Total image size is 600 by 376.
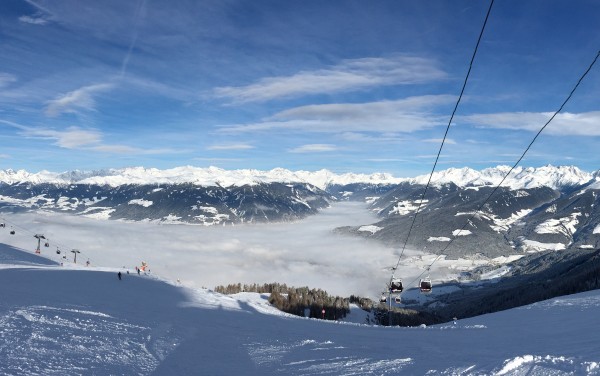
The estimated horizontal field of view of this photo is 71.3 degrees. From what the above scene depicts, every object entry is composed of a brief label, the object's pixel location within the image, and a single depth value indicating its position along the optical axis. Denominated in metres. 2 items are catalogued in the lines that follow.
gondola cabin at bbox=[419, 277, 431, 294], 64.12
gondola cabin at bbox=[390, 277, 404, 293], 60.53
